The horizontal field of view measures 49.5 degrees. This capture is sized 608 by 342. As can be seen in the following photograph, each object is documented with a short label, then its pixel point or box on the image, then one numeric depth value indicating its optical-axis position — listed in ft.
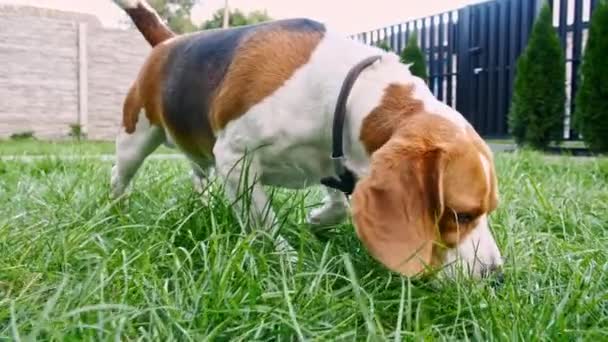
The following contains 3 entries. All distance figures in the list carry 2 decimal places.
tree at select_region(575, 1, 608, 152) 26.61
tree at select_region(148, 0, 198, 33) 95.76
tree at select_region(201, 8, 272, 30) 85.15
